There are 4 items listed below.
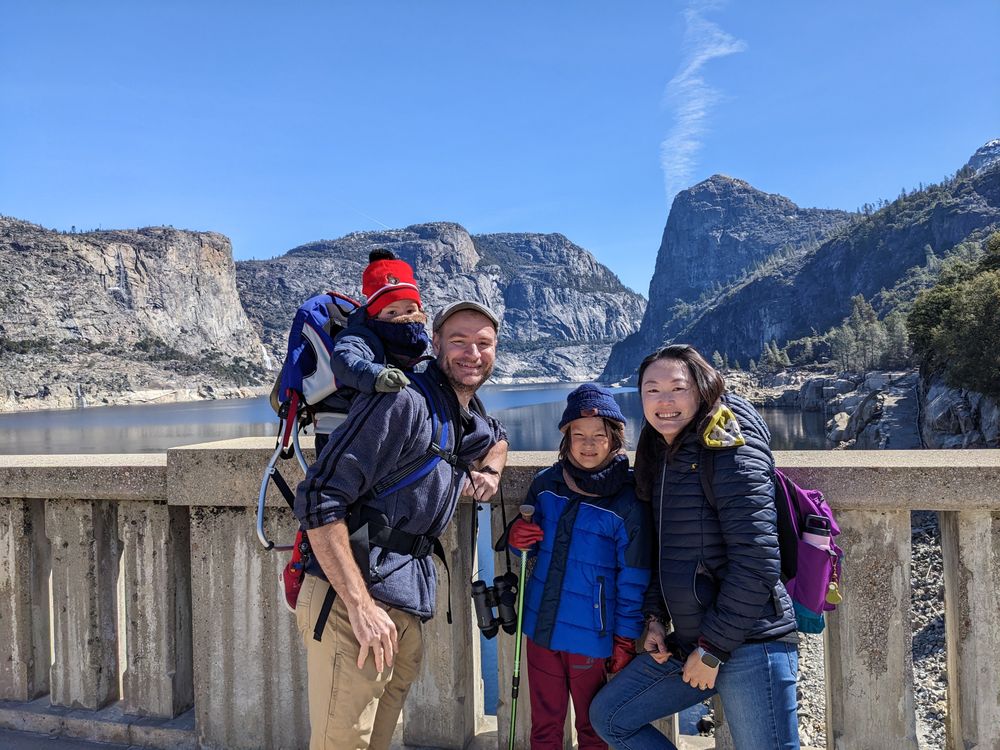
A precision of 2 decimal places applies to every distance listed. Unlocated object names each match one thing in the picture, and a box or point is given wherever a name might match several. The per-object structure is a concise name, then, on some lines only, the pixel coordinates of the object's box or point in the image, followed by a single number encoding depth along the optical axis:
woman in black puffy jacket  2.16
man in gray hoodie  2.06
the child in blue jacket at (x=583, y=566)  2.46
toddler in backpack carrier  2.15
